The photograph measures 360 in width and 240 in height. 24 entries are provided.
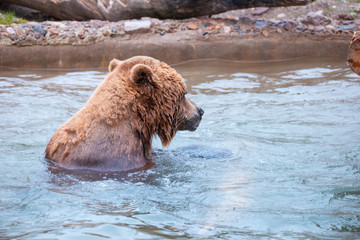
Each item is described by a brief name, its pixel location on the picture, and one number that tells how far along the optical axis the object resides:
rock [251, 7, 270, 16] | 14.97
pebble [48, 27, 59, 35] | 11.34
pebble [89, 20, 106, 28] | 11.77
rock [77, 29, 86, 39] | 11.44
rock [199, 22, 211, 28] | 11.84
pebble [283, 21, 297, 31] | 11.72
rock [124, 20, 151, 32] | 11.62
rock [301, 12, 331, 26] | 11.81
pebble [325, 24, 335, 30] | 11.65
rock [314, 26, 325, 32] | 11.67
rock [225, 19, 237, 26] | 11.92
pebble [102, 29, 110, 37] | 11.52
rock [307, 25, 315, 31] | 11.69
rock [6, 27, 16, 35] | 11.10
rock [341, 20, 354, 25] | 11.78
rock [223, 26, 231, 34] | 11.64
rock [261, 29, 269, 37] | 11.62
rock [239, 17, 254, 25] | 11.88
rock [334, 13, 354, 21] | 12.06
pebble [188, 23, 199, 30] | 11.79
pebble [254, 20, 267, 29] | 11.73
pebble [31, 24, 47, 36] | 11.30
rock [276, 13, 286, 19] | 14.56
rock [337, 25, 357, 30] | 11.62
